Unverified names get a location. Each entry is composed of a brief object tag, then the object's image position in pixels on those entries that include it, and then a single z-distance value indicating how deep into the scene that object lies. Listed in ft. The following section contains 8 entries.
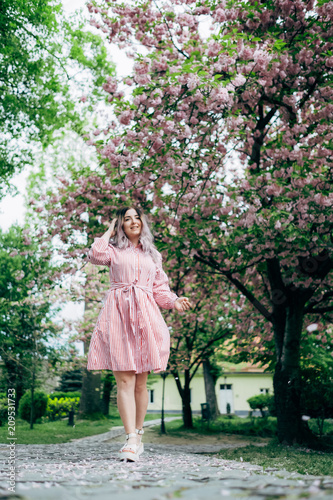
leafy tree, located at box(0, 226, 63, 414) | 44.19
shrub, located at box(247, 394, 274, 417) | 70.23
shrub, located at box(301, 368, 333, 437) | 35.09
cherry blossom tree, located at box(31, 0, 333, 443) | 19.95
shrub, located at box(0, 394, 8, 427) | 41.40
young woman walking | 12.74
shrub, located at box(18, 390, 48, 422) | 53.93
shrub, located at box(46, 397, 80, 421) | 63.26
